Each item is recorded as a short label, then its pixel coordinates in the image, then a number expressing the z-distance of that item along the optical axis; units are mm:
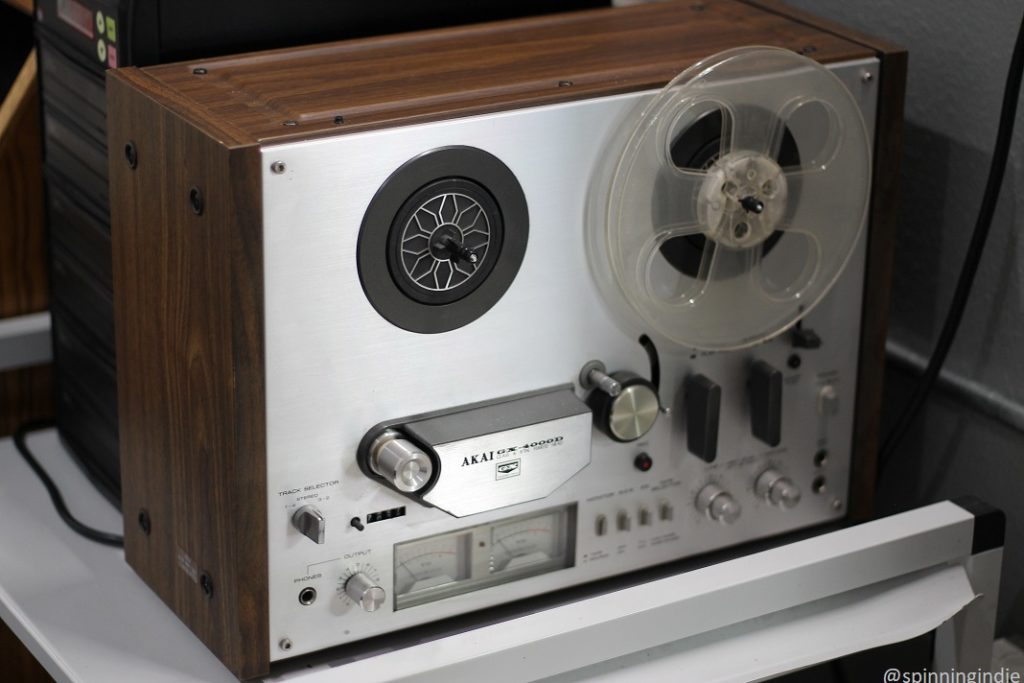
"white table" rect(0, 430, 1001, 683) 1644
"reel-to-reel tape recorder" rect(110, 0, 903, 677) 1594
